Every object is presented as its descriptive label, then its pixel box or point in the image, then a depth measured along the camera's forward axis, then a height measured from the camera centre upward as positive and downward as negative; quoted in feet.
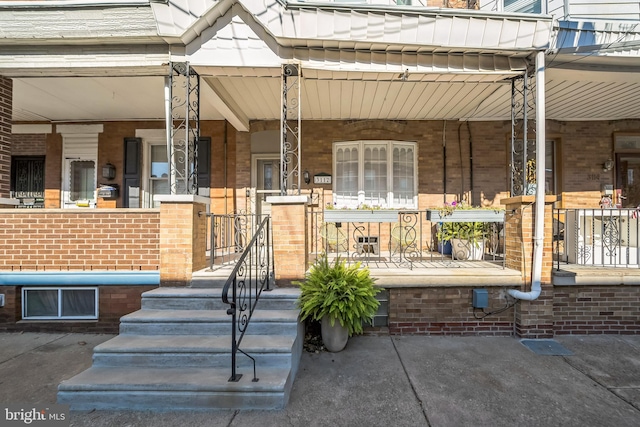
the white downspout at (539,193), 13.12 +1.12
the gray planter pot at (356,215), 15.19 +0.15
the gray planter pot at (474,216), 14.90 +0.13
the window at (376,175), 22.41 +3.19
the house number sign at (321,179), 22.20 +2.82
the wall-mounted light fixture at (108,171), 22.11 +3.31
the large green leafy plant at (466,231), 16.83 -0.70
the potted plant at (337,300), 11.18 -3.03
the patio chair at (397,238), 17.28 -1.17
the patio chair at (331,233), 16.12 -0.84
